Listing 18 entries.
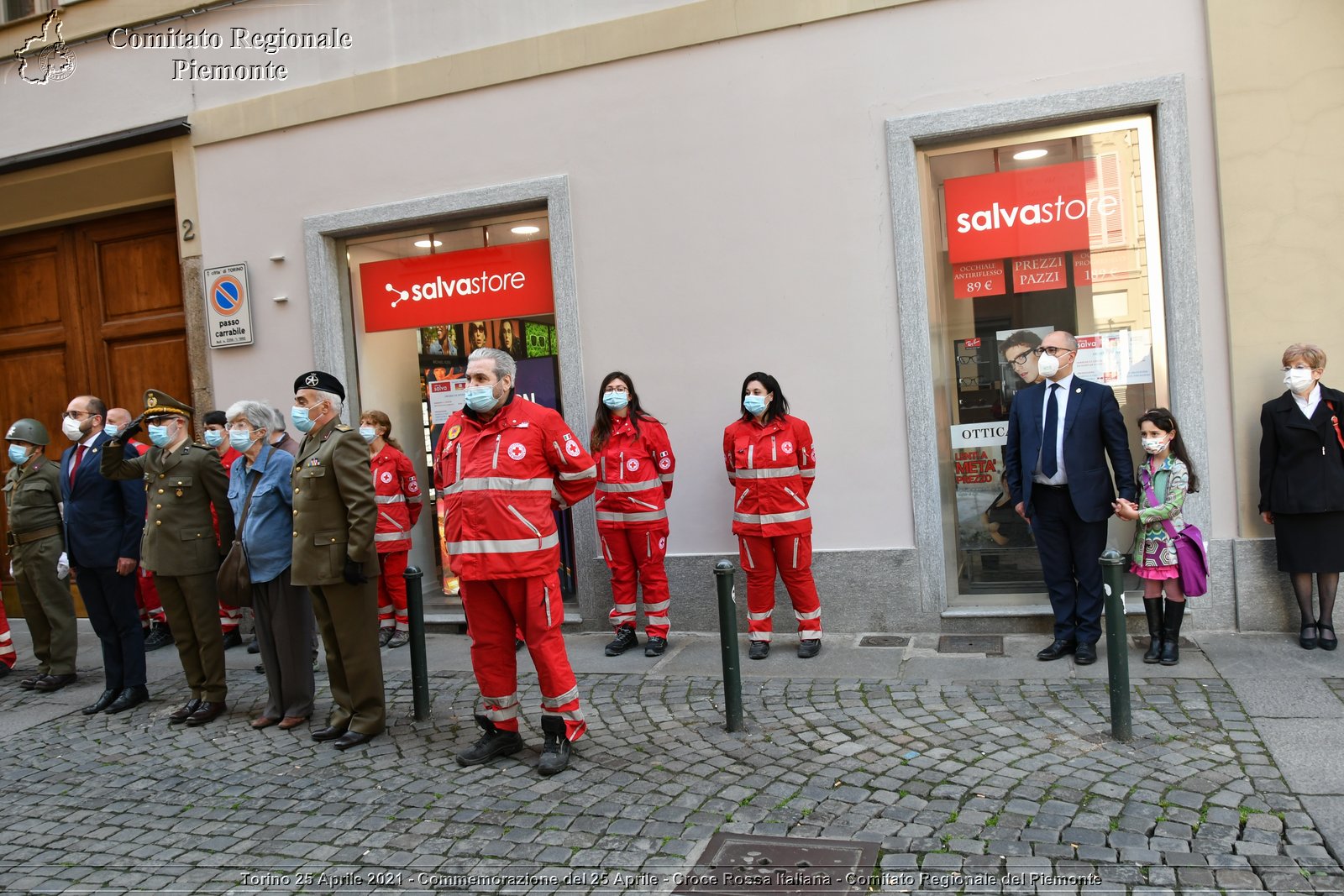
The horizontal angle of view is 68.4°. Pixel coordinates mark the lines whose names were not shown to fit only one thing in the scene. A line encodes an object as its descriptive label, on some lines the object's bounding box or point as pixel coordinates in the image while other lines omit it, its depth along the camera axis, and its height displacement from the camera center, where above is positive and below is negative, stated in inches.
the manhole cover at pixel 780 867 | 141.1 -68.7
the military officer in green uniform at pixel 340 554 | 213.5 -25.7
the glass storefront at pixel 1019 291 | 263.9 +24.4
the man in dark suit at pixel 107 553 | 261.6 -27.4
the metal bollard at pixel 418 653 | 223.0 -51.4
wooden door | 381.7 +53.7
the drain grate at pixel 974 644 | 255.1 -67.9
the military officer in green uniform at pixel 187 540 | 243.6 -23.2
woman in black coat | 229.1 -27.9
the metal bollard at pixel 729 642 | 199.5 -48.4
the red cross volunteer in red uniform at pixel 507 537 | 191.0 -22.2
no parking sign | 344.8 +47.5
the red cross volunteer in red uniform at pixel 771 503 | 261.4 -26.9
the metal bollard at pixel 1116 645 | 182.5 -50.0
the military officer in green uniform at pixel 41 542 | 289.0 -25.3
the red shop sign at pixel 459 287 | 320.8 +46.3
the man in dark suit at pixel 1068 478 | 235.8 -23.7
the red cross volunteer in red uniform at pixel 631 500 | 272.1 -24.4
